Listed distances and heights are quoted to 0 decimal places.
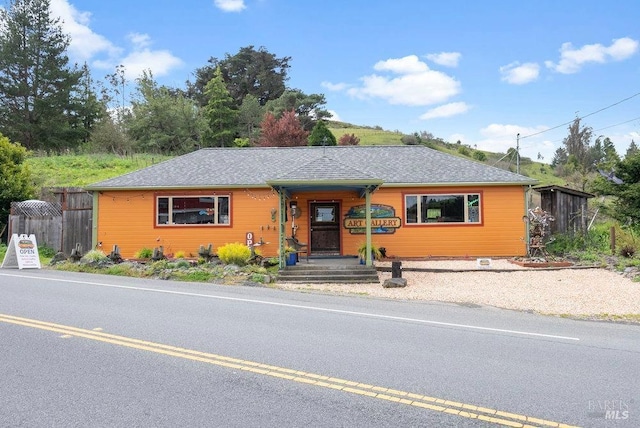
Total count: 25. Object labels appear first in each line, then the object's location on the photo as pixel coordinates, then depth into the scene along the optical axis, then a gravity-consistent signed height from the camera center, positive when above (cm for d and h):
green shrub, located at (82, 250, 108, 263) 1488 -96
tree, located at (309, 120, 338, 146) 3089 +616
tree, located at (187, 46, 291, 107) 5188 +1736
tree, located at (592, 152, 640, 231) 1656 +128
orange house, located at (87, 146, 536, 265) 1673 +41
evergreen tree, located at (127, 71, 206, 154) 3834 +888
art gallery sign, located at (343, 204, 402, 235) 1683 +21
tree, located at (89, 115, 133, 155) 3838 +733
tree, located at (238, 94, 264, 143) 4459 +1073
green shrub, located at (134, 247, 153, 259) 1638 -95
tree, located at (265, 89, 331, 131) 4484 +1211
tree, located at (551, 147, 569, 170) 4923 +767
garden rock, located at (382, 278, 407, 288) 1164 -146
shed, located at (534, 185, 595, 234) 1700 +62
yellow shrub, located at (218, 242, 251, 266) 1429 -88
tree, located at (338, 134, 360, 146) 3688 +694
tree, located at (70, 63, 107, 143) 4034 +1053
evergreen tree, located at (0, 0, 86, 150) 3716 +1240
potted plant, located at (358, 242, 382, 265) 1403 -85
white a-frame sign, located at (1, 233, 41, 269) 1488 -84
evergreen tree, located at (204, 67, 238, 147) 4139 +1021
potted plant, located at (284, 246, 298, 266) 1375 -89
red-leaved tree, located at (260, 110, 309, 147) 3309 +677
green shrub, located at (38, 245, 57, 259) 1788 -92
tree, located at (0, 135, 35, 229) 2051 +227
